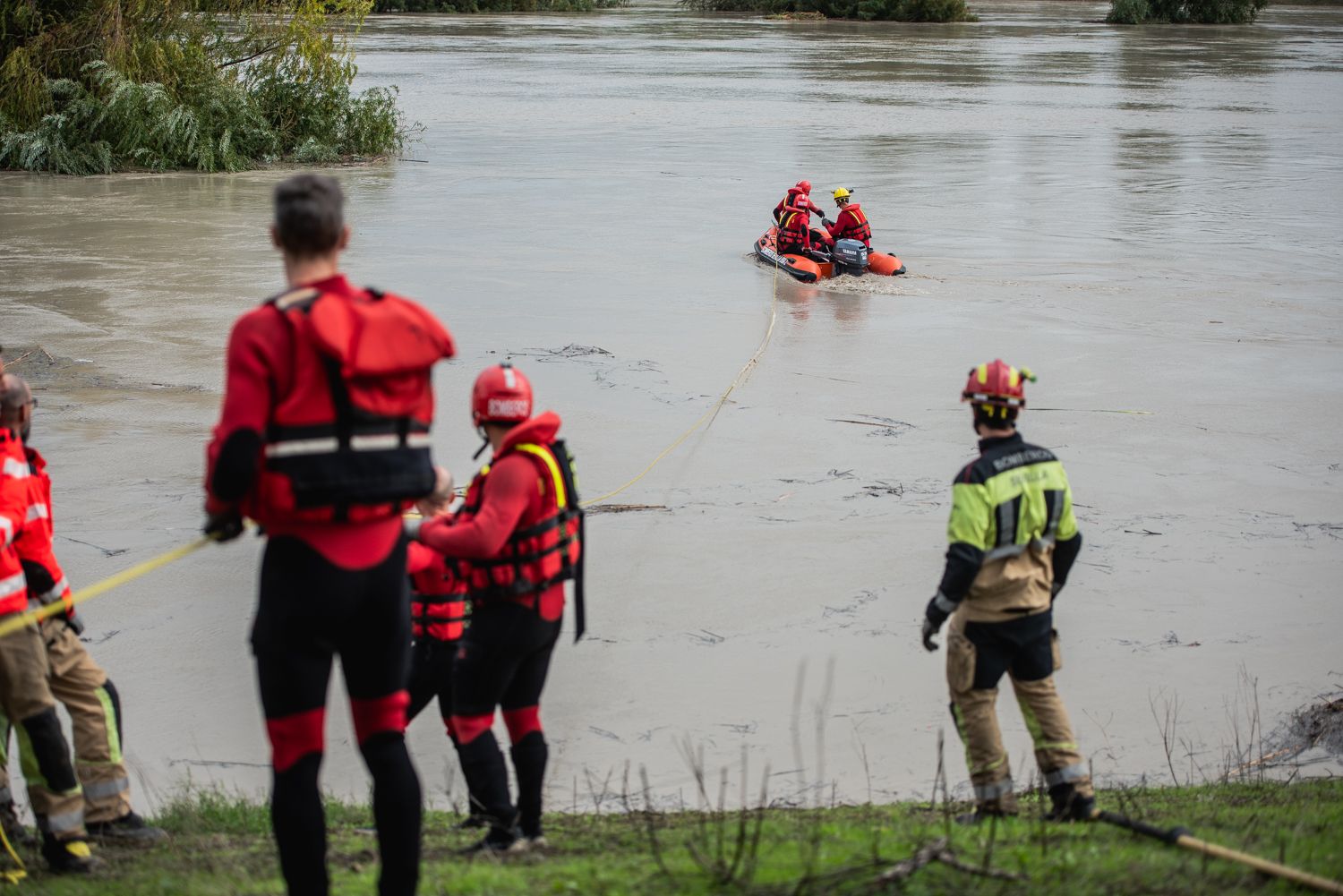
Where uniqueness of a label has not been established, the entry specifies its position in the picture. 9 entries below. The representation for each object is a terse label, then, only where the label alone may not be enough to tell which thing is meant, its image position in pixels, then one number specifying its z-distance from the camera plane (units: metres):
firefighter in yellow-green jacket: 9.67
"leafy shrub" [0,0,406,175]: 53.00
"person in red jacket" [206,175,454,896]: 6.06
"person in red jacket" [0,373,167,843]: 9.05
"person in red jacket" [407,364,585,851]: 8.57
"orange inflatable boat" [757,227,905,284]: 36.56
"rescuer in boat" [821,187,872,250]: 36.81
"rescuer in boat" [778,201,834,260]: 36.75
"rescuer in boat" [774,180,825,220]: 37.12
